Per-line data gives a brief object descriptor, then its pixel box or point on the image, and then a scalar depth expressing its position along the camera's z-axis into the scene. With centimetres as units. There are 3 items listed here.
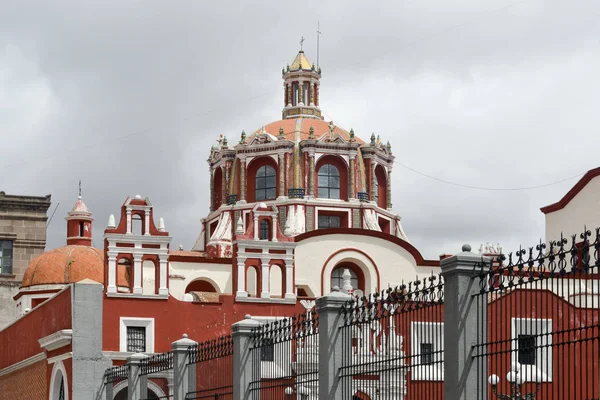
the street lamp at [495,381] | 1240
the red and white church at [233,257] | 3067
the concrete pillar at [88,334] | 2828
